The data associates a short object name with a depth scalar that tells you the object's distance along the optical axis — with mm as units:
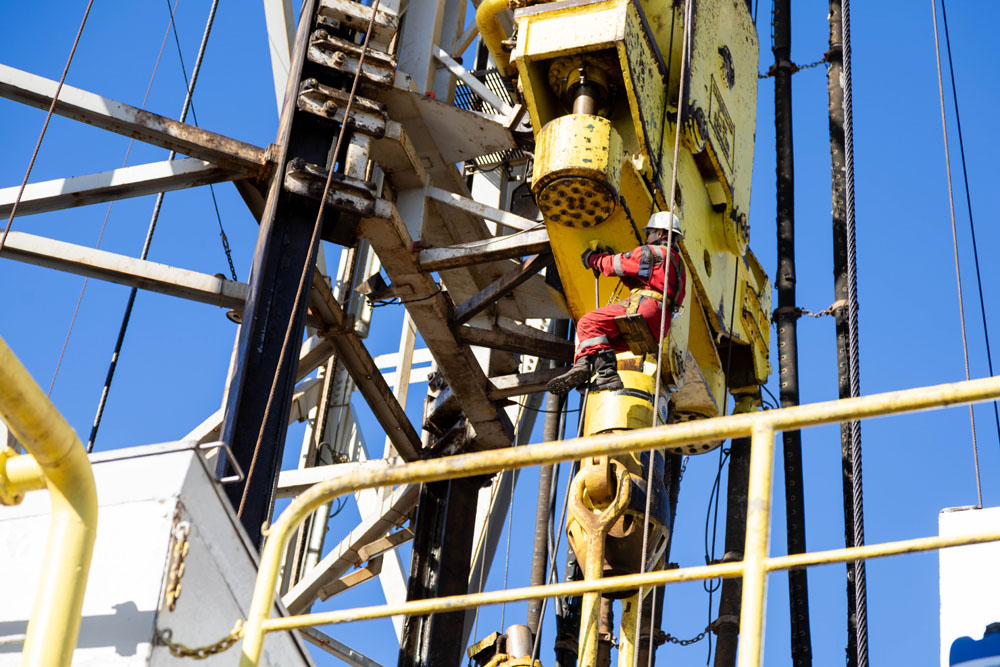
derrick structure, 9219
